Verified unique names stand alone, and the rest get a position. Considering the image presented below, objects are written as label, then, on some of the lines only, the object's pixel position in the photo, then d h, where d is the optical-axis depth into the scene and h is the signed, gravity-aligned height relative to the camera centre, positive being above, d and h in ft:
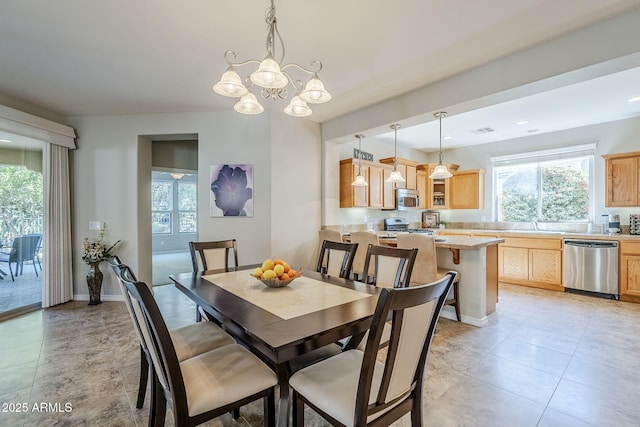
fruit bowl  6.23 -1.51
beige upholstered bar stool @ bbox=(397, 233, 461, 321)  10.15 -1.63
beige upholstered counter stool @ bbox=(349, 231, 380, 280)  11.50 -1.23
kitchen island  10.65 -2.31
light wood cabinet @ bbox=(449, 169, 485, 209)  20.04 +1.52
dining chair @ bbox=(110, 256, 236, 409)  5.65 -2.65
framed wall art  13.38 +1.01
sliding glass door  11.74 -0.44
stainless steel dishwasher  13.50 -2.70
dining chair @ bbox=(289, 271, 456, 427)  3.47 -2.39
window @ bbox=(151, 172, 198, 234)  29.63 +0.78
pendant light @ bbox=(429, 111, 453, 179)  12.57 +1.70
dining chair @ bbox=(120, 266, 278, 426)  3.91 -2.60
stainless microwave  18.70 +0.82
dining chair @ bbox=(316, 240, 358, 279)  8.05 -1.39
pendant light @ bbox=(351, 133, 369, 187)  14.12 +1.50
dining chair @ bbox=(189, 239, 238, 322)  8.97 -1.34
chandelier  5.50 +2.65
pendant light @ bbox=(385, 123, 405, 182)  13.19 +1.56
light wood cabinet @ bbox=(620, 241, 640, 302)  12.98 -2.73
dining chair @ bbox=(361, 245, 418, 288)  6.89 -1.36
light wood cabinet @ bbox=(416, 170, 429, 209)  20.86 +1.75
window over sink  16.60 +1.58
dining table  4.06 -1.70
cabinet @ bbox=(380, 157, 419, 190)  18.62 +2.75
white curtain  12.67 -0.66
